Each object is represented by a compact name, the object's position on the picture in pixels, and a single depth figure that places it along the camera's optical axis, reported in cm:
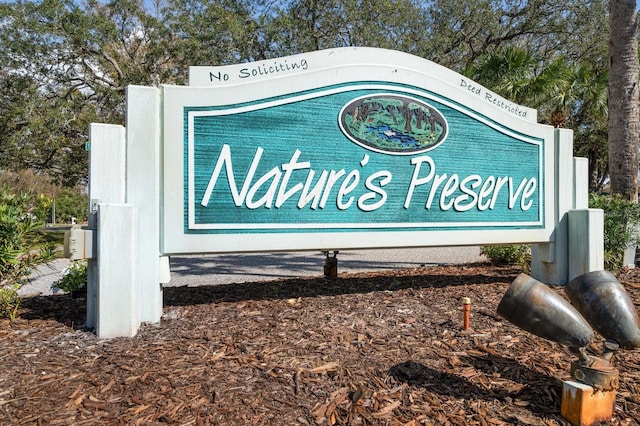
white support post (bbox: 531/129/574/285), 611
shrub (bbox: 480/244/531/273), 854
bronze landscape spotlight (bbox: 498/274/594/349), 255
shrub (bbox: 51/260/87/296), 525
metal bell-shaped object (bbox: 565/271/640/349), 263
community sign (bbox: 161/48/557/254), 448
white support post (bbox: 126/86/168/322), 424
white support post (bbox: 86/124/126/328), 410
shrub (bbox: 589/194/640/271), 686
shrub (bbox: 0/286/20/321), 422
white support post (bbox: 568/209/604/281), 588
